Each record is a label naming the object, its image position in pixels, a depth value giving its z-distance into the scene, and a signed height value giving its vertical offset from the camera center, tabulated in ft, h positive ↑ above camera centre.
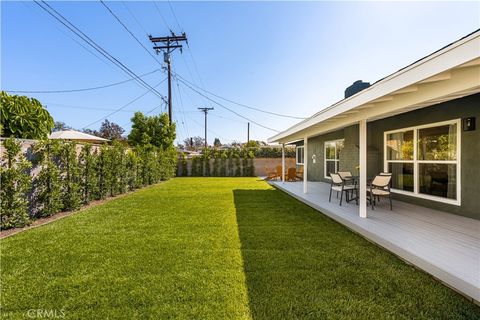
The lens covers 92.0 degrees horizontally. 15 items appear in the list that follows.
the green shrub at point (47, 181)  17.01 -1.58
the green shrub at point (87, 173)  21.81 -1.20
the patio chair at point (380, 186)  17.70 -2.14
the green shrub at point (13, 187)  13.88 -1.63
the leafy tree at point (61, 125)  123.61 +19.43
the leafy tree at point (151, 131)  47.83 +6.18
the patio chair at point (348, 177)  22.48 -1.79
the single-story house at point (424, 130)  8.53 +2.41
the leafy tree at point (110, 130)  116.76 +15.97
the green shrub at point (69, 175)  19.34 -1.26
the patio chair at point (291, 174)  43.37 -2.78
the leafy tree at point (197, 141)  202.89 +16.40
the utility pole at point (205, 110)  96.22 +20.66
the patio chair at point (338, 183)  20.53 -2.17
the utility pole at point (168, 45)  45.57 +22.89
